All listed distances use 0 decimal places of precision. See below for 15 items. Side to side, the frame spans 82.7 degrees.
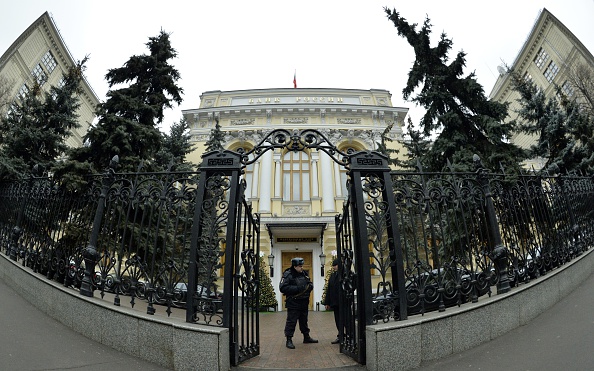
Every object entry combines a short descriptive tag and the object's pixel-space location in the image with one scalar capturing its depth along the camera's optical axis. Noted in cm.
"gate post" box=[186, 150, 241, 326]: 425
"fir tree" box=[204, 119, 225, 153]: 1844
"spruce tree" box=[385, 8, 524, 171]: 1100
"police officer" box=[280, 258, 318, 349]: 596
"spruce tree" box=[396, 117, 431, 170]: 1636
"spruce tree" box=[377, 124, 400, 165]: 1678
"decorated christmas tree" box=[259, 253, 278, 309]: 1598
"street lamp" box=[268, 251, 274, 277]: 1764
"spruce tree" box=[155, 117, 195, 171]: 1570
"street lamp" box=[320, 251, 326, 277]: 1863
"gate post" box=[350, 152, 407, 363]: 436
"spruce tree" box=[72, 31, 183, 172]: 996
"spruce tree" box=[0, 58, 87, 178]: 1101
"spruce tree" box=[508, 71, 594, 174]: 1157
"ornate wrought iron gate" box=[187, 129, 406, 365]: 430
